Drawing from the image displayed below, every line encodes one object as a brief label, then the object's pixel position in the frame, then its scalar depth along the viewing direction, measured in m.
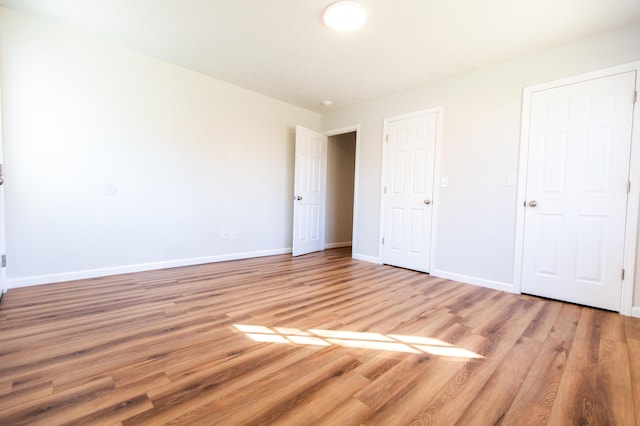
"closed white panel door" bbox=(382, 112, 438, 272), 3.53
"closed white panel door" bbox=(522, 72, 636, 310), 2.36
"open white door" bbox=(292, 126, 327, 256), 4.45
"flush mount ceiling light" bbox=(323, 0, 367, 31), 2.17
